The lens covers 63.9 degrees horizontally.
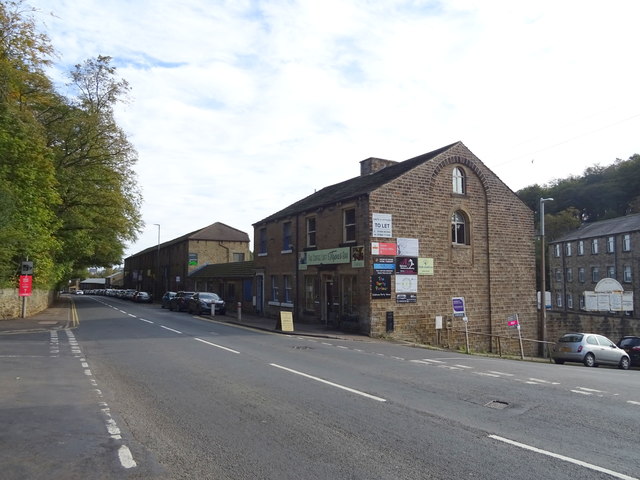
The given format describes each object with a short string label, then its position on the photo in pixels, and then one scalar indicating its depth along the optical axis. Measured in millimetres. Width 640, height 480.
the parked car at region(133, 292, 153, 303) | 57656
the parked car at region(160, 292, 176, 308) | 43391
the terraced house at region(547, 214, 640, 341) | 35500
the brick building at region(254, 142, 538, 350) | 22469
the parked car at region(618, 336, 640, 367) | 24312
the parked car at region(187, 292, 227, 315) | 33812
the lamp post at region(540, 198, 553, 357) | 24406
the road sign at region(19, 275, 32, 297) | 25792
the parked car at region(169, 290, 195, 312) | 37900
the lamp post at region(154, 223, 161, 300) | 69938
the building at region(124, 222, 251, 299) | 58688
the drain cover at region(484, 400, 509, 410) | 8086
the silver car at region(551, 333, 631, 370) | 21125
